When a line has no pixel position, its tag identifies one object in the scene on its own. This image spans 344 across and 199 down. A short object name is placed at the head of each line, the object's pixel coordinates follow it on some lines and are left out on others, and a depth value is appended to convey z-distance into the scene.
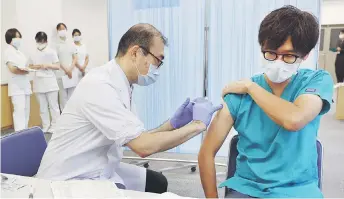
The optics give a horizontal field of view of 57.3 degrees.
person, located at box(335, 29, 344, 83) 6.66
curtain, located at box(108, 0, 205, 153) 2.64
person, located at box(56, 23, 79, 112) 4.57
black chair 1.33
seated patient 1.12
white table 0.91
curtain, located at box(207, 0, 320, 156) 2.48
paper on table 0.89
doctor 1.26
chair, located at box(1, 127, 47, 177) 1.34
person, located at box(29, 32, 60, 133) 4.10
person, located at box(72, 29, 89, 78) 4.72
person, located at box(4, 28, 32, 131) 3.81
